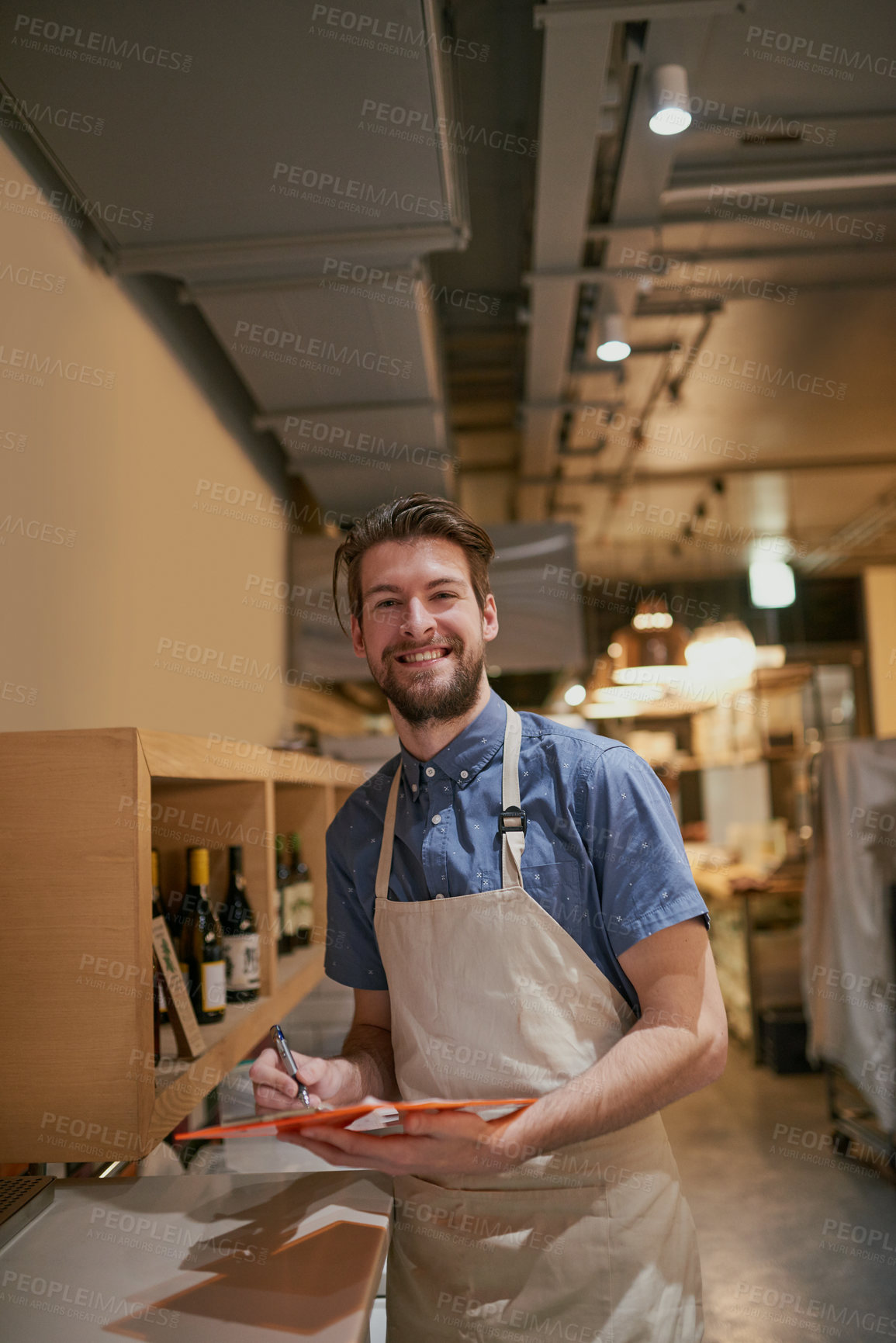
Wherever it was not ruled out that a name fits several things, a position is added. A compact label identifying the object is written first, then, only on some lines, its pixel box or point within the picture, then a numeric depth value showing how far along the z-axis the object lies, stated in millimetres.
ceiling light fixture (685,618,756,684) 5766
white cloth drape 3801
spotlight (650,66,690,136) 2473
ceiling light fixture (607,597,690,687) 5652
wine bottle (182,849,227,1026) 1893
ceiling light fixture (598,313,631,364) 3580
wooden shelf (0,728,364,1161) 1336
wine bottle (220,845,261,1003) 2096
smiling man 1304
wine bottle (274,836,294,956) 2773
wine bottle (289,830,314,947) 2955
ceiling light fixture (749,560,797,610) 7953
